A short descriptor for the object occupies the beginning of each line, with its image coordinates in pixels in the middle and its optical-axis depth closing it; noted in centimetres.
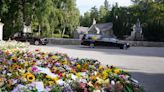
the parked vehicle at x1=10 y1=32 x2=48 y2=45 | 2121
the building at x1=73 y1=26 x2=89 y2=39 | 4971
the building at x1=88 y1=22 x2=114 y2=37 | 4645
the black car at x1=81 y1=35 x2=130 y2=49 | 1837
